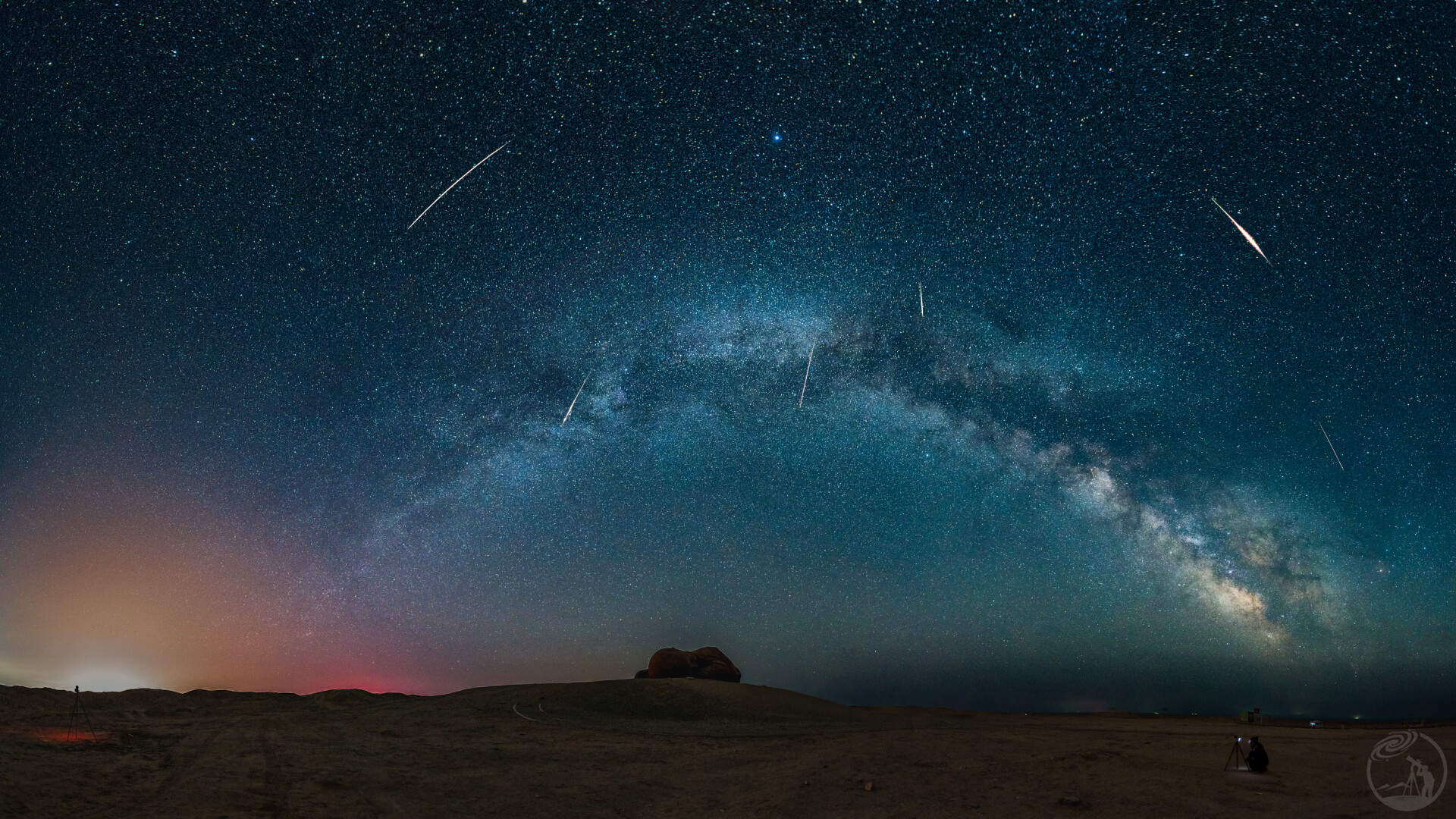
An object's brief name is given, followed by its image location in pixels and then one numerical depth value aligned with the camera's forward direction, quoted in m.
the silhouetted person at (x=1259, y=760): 14.67
